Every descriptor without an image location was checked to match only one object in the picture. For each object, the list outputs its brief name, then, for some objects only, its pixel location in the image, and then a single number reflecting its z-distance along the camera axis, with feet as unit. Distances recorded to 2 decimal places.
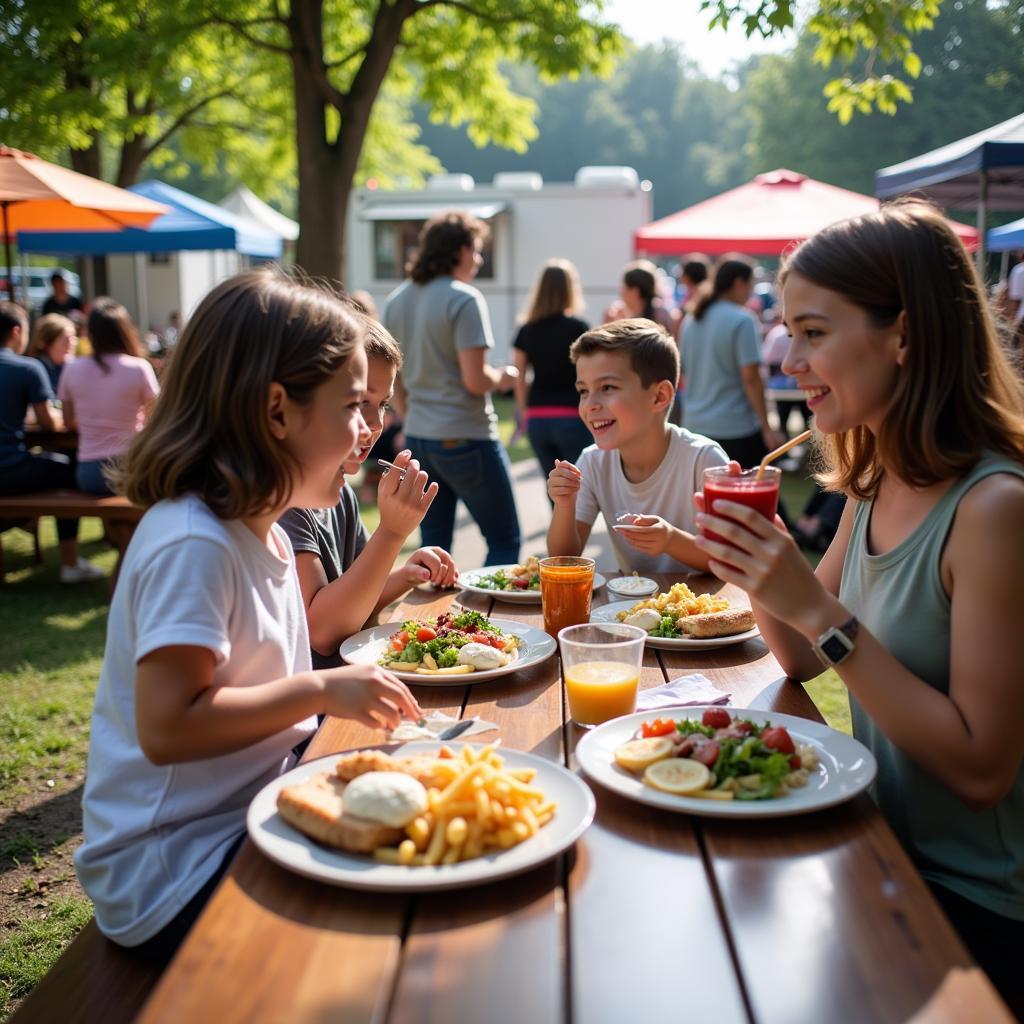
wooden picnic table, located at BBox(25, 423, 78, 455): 26.43
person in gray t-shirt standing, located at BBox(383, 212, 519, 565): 19.42
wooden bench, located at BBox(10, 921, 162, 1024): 5.83
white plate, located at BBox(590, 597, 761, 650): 8.54
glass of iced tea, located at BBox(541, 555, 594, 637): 9.03
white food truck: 63.41
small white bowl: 10.15
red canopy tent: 38.09
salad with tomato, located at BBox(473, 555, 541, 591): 10.73
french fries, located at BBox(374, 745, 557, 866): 4.94
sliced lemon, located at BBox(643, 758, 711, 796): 5.58
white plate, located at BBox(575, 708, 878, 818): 5.38
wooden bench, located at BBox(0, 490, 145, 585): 22.75
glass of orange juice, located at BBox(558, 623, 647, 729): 6.88
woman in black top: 22.77
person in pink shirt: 24.44
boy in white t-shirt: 12.37
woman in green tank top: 5.88
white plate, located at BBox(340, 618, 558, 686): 7.75
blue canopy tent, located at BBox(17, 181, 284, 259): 38.42
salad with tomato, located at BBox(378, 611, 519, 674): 7.94
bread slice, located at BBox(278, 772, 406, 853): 5.00
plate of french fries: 4.77
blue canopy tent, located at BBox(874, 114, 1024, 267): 24.76
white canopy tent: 68.49
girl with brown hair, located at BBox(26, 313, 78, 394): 31.60
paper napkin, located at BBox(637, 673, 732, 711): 7.26
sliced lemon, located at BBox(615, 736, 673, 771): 5.91
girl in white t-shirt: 5.76
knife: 6.66
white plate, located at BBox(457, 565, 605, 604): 10.36
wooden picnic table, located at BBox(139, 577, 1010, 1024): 4.01
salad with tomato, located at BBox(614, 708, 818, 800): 5.62
